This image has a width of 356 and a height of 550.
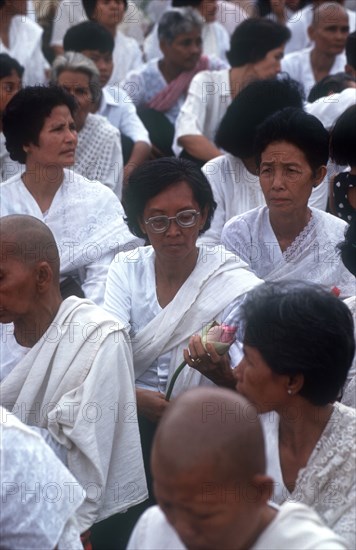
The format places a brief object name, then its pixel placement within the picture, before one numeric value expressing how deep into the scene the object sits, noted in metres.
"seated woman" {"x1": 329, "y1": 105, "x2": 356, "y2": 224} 7.30
